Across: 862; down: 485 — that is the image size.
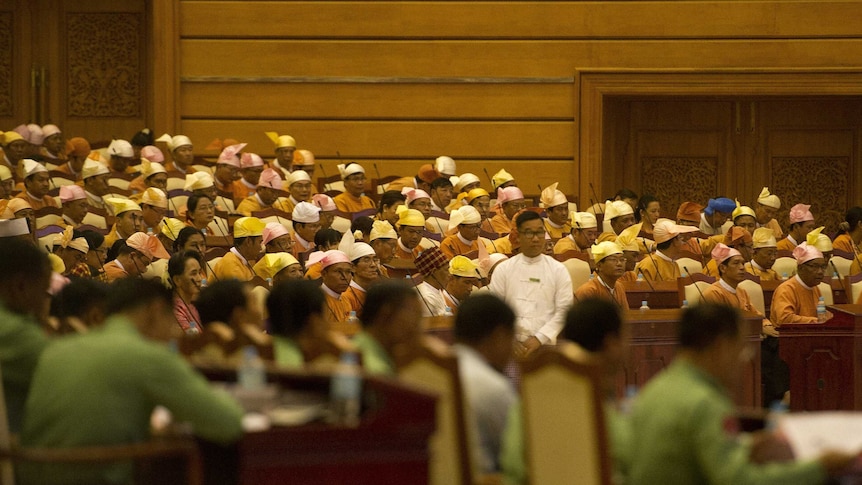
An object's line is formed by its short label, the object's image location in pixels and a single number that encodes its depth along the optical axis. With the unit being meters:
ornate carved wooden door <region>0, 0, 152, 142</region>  30.52
